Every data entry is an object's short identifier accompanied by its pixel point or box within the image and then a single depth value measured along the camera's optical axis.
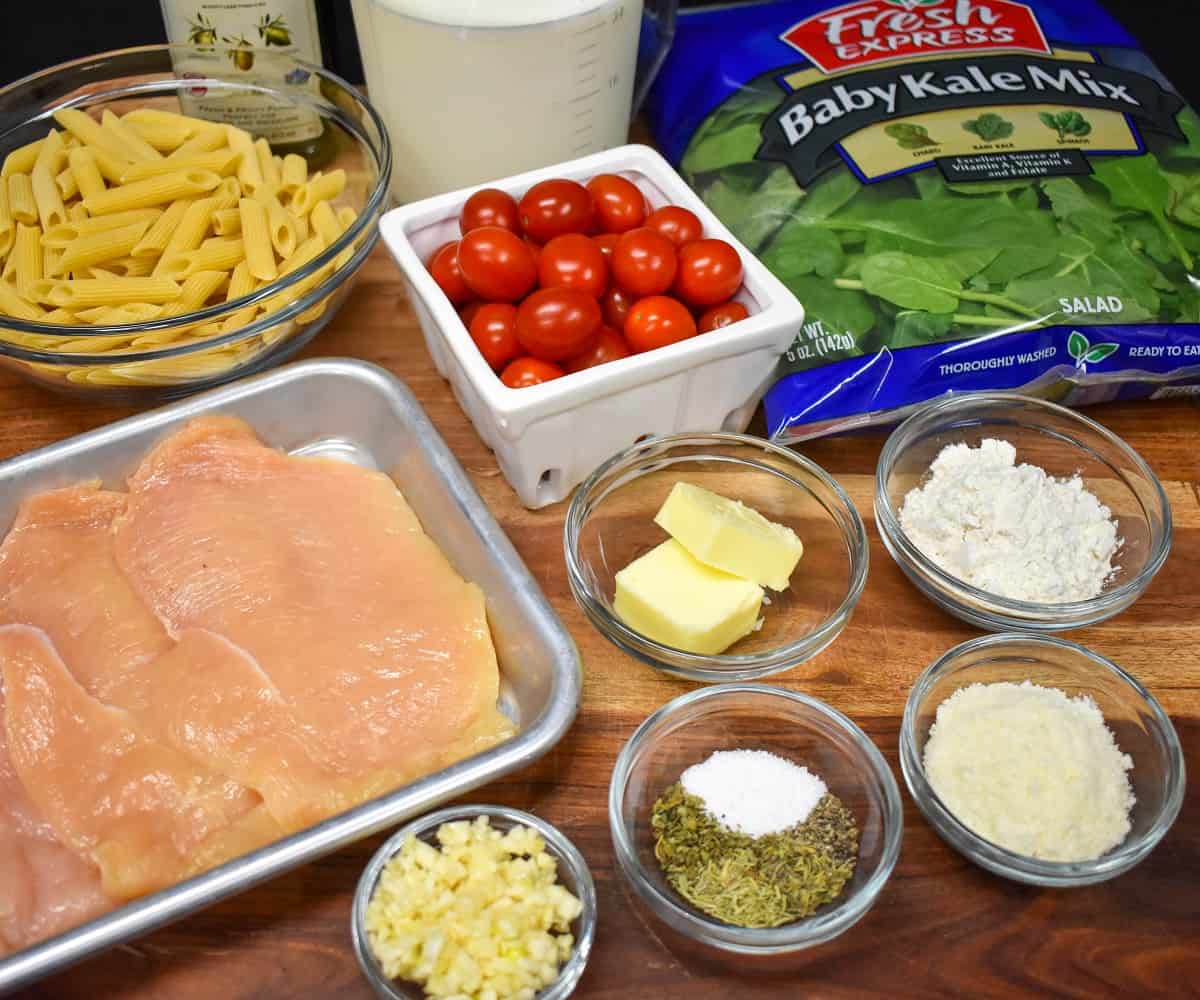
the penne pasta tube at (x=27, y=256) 0.48
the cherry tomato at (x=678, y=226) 0.47
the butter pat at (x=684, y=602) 0.41
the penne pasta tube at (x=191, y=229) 0.48
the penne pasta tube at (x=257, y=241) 0.48
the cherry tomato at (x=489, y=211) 0.47
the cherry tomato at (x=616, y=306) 0.47
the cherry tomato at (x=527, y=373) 0.43
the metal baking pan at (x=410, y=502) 0.33
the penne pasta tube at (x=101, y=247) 0.48
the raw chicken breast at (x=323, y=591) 0.39
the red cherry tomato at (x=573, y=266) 0.46
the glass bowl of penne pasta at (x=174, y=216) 0.46
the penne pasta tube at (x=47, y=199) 0.49
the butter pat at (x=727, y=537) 0.41
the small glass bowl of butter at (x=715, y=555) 0.41
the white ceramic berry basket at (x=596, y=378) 0.42
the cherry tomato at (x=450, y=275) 0.46
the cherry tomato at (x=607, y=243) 0.48
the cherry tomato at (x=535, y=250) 0.47
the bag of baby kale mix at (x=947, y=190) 0.49
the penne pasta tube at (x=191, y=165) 0.51
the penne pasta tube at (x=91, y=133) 0.52
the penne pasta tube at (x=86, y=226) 0.48
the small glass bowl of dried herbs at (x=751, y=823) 0.35
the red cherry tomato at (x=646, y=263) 0.45
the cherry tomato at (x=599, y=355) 0.45
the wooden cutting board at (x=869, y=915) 0.36
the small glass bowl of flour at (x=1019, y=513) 0.43
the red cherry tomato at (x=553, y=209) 0.47
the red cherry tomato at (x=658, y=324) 0.45
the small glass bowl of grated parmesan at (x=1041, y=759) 0.37
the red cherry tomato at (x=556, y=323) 0.43
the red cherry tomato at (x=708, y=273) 0.45
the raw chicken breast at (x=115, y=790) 0.35
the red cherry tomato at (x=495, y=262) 0.45
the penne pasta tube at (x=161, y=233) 0.48
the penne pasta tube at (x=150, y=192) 0.49
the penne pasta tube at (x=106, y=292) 0.46
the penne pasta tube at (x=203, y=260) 0.48
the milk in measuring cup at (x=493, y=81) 0.48
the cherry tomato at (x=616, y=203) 0.49
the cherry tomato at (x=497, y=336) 0.45
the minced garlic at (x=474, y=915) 0.33
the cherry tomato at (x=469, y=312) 0.46
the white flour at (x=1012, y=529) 0.43
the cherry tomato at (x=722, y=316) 0.46
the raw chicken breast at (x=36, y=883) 0.34
